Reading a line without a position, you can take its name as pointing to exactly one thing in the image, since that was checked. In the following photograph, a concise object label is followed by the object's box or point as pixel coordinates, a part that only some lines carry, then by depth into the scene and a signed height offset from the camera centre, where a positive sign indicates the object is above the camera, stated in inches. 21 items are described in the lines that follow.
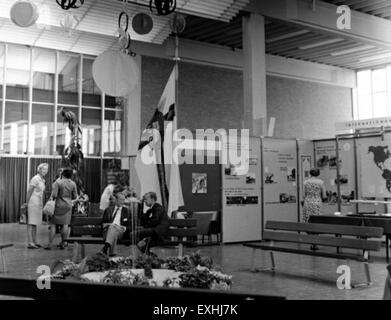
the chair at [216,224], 399.5 -28.5
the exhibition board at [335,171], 431.5 +17.9
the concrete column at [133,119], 663.1 +103.5
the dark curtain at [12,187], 663.8 +7.7
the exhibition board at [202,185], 407.5 +5.5
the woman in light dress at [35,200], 354.6 -6.0
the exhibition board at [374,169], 395.5 +18.0
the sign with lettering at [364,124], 398.0 +59.8
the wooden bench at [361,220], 321.1 -22.2
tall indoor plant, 536.7 +41.5
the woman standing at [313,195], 370.6 -3.7
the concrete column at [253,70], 502.0 +132.4
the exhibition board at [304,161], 461.1 +29.2
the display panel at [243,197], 409.7 -5.6
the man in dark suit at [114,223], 290.2 -20.2
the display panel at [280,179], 439.2 +11.0
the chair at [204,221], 397.7 -25.7
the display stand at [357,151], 400.8 +35.7
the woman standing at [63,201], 358.0 -7.0
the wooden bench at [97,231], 282.0 -25.0
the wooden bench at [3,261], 256.9 -38.8
